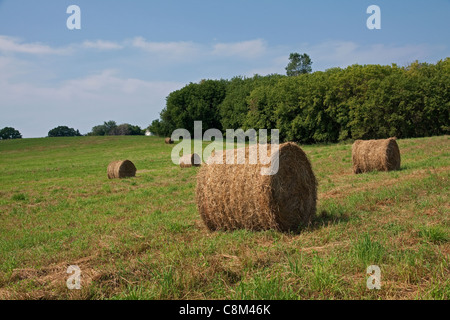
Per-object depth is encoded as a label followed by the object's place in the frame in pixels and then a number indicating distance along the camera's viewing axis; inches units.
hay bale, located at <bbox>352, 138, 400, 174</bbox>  680.4
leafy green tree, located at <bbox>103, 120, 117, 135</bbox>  5531.5
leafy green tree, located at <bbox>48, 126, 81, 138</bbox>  4744.1
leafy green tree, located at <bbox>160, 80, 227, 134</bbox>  3149.6
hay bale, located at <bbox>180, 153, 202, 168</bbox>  1151.5
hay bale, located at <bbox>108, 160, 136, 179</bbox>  962.7
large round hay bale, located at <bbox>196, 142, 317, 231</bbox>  314.0
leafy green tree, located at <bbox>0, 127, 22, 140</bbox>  4119.1
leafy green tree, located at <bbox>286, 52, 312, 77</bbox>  4134.6
